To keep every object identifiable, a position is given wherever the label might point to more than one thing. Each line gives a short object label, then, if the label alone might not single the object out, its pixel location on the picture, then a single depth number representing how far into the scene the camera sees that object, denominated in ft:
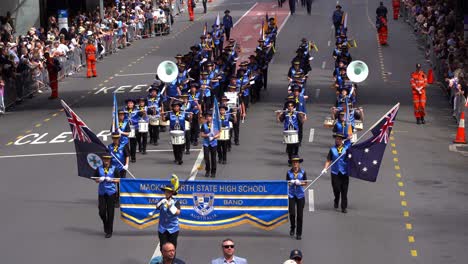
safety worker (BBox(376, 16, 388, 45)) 196.54
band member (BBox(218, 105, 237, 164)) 106.42
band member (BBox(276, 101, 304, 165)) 106.22
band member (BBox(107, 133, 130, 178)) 90.17
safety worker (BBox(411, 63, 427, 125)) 127.65
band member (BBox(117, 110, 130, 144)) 99.36
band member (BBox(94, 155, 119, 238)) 81.66
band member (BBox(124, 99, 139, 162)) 109.29
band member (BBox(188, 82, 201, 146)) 118.01
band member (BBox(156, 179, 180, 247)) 73.05
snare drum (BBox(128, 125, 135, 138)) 109.40
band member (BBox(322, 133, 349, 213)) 87.76
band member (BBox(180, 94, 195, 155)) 112.52
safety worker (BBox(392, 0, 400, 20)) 230.89
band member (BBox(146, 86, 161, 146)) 115.65
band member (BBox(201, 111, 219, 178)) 102.58
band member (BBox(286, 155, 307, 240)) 80.79
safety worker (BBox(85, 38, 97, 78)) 169.75
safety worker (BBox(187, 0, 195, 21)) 241.76
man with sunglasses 55.16
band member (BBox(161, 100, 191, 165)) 109.40
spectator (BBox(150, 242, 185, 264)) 51.78
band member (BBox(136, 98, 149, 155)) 112.06
